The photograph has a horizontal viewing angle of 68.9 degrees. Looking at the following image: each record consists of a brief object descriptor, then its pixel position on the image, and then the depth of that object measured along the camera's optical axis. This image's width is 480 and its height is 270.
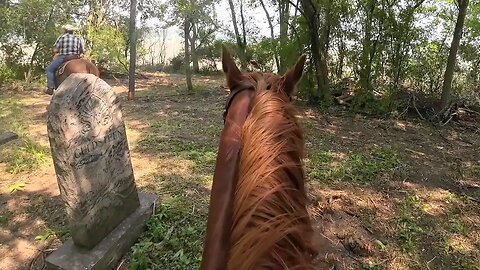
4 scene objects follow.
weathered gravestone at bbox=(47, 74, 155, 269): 2.66
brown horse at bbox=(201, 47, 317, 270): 0.85
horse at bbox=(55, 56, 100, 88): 6.15
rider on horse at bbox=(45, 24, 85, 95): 6.77
